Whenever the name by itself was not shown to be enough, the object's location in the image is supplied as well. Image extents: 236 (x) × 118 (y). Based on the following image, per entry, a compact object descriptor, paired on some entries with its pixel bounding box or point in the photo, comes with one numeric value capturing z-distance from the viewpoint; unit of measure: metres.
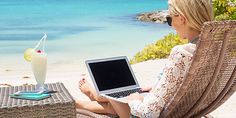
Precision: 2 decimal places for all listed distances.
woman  1.73
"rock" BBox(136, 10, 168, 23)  15.03
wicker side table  1.79
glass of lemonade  2.10
